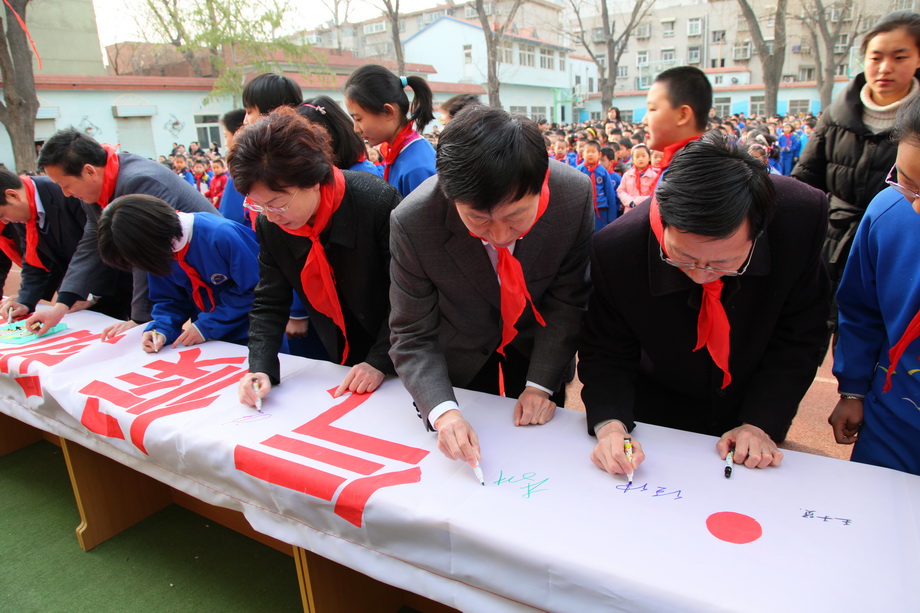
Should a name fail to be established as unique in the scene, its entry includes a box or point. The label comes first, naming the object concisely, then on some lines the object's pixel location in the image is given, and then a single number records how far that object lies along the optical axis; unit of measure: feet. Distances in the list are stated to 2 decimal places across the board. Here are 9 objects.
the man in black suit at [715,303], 3.20
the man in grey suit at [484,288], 3.95
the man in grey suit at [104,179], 7.41
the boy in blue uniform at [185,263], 5.98
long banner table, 2.80
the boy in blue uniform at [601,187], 16.90
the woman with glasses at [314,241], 4.52
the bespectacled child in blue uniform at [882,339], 3.65
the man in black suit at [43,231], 8.57
